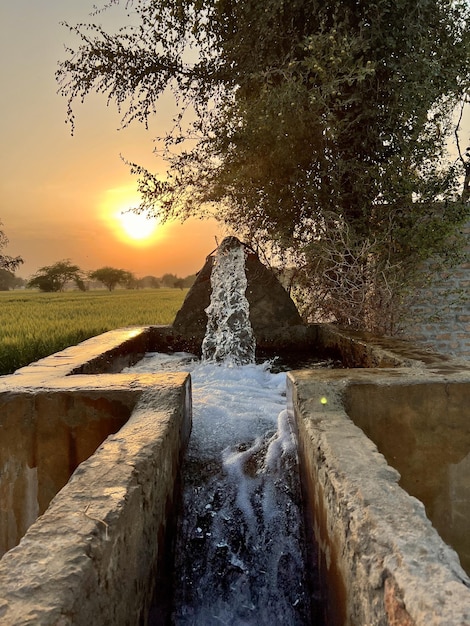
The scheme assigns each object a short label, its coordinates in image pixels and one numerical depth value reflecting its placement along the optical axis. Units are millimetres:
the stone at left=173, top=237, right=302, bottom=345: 5797
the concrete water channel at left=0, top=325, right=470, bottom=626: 1029
